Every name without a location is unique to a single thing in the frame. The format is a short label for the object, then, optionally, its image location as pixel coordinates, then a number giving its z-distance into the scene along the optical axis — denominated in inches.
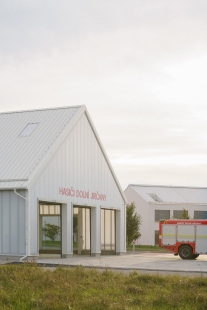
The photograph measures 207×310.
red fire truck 1583.4
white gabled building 1277.1
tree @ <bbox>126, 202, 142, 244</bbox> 3006.9
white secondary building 3587.6
